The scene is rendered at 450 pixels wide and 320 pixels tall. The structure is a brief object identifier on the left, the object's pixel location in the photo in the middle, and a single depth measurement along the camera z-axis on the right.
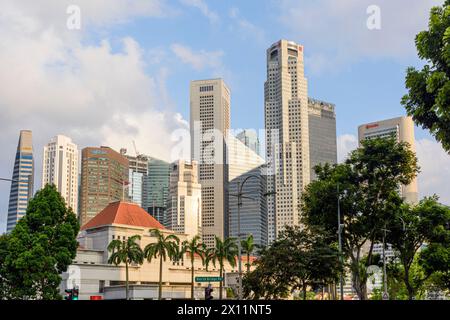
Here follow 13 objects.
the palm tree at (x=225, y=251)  83.62
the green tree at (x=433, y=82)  23.44
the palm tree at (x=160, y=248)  79.54
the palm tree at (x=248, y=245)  78.53
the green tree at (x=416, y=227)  54.69
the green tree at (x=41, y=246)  51.53
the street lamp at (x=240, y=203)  41.09
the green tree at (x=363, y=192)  52.25
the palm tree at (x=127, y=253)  78.38
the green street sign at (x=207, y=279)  44.09
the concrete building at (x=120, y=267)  87.44
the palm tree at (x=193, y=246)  82.31
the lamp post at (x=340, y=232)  48.74
